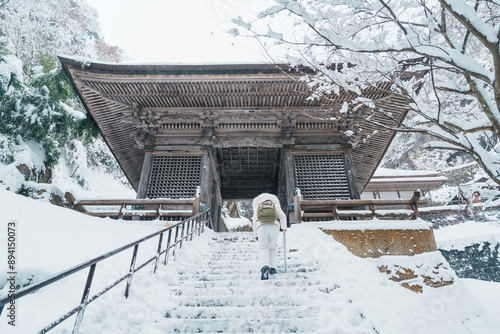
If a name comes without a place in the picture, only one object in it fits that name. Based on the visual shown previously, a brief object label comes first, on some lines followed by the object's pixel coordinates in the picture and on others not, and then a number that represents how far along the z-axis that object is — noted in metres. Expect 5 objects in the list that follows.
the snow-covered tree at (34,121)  8.62
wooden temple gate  7.75
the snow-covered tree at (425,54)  2.22
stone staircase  2.78
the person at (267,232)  4.13
